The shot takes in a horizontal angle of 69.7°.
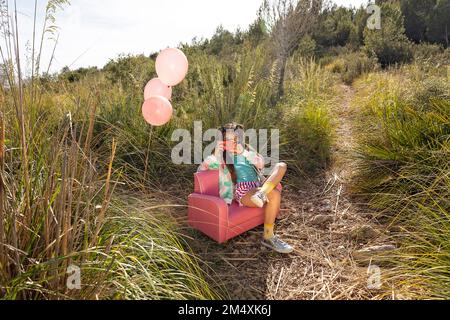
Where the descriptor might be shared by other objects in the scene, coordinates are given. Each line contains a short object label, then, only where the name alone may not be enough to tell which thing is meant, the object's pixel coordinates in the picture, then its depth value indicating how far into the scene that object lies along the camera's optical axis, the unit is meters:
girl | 2.80
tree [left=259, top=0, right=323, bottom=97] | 7.27
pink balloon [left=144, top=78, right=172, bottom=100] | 3.80
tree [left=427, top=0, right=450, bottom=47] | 15.16
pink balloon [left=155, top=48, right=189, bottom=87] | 3.61
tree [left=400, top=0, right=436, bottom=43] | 16.25
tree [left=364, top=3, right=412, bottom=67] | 11.94
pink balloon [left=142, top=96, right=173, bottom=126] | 3.20
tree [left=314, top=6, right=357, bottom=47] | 17.53
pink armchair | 2.71
